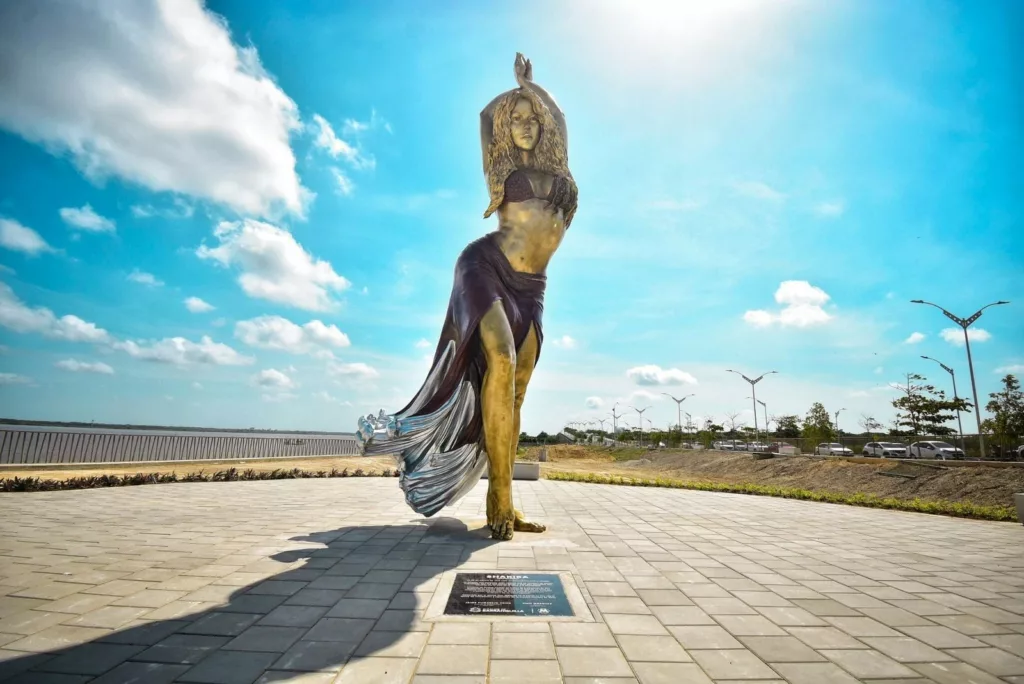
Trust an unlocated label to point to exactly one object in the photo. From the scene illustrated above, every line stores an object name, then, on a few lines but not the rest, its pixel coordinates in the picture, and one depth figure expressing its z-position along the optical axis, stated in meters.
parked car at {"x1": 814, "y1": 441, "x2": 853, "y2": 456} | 39.28
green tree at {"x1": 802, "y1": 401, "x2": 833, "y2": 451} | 45.00
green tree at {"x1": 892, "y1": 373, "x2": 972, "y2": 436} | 40.22
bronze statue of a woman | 5.21
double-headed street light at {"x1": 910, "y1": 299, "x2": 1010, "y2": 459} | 23.99
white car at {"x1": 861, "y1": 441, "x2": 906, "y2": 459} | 36.12
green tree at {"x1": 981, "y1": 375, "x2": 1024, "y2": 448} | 30.27
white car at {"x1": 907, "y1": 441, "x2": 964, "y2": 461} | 31.44
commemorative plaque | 3.16
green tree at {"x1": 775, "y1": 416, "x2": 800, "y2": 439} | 66.25
